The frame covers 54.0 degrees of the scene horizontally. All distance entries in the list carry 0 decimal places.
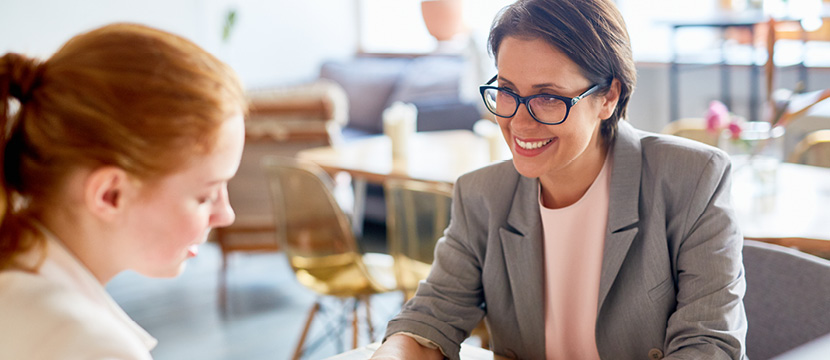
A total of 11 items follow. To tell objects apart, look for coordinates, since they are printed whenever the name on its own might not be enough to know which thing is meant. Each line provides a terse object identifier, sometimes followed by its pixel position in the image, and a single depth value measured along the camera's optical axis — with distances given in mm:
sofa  6395
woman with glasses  1302
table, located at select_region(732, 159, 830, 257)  1968
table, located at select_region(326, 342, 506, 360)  1322
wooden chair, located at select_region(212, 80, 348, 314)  3789
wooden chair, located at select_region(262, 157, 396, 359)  2789
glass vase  2295
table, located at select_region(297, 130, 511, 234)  2969
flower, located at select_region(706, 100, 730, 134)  2395
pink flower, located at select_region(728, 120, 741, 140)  2309
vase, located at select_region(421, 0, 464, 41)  6473
